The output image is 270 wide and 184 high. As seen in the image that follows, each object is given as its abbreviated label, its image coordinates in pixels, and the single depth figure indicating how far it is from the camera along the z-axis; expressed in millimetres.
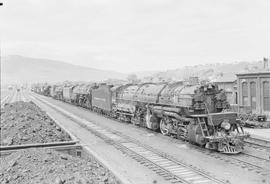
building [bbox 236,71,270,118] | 24922
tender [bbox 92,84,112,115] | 29816
